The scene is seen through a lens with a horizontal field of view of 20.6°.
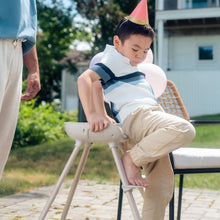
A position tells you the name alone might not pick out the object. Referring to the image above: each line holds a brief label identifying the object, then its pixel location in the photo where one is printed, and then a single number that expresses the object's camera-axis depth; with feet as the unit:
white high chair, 8.92
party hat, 9.38
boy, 8.87
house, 55.72
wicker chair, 10.26
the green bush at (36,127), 33.63
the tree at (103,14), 58.78
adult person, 9.43
